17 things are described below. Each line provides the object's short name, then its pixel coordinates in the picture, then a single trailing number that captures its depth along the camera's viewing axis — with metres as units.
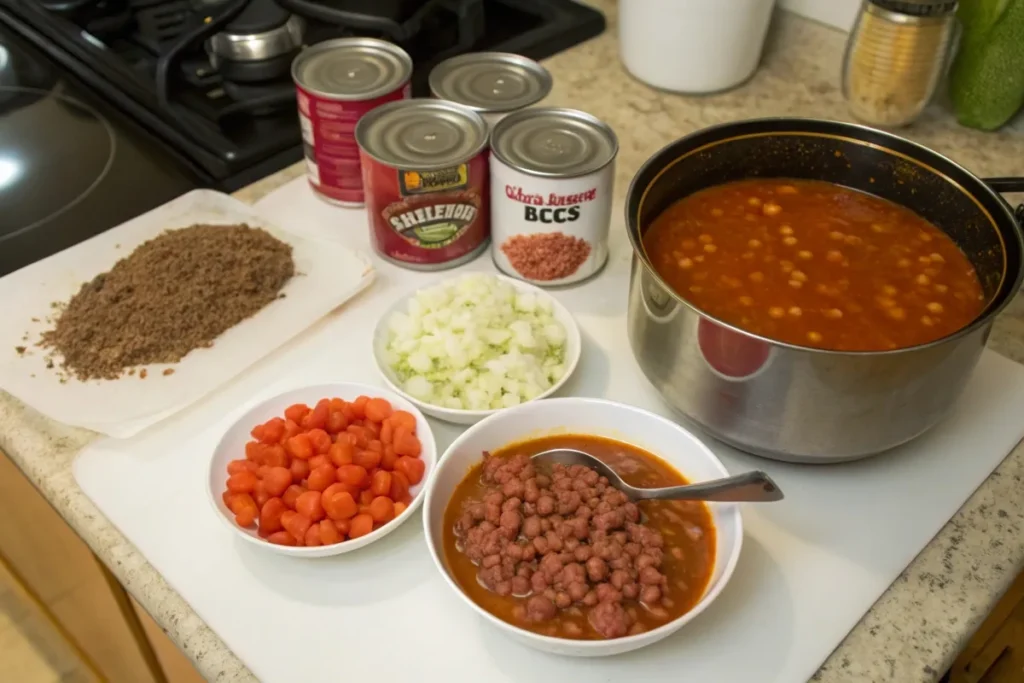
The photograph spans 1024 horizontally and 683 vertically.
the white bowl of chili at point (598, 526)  0.76
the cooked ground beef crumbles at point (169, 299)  1.06
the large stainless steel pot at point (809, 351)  0.80
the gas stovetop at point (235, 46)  1.36
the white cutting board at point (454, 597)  0.79
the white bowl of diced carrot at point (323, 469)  0.85
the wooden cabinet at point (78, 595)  1.03
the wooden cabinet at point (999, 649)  0.97
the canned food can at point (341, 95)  1.18
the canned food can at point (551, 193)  1.07
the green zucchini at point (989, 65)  1.30
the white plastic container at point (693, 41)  1.38
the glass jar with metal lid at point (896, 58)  1.28
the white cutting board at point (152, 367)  1.01
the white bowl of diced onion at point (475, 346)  0.99
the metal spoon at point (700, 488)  0.79
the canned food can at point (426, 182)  1.10
